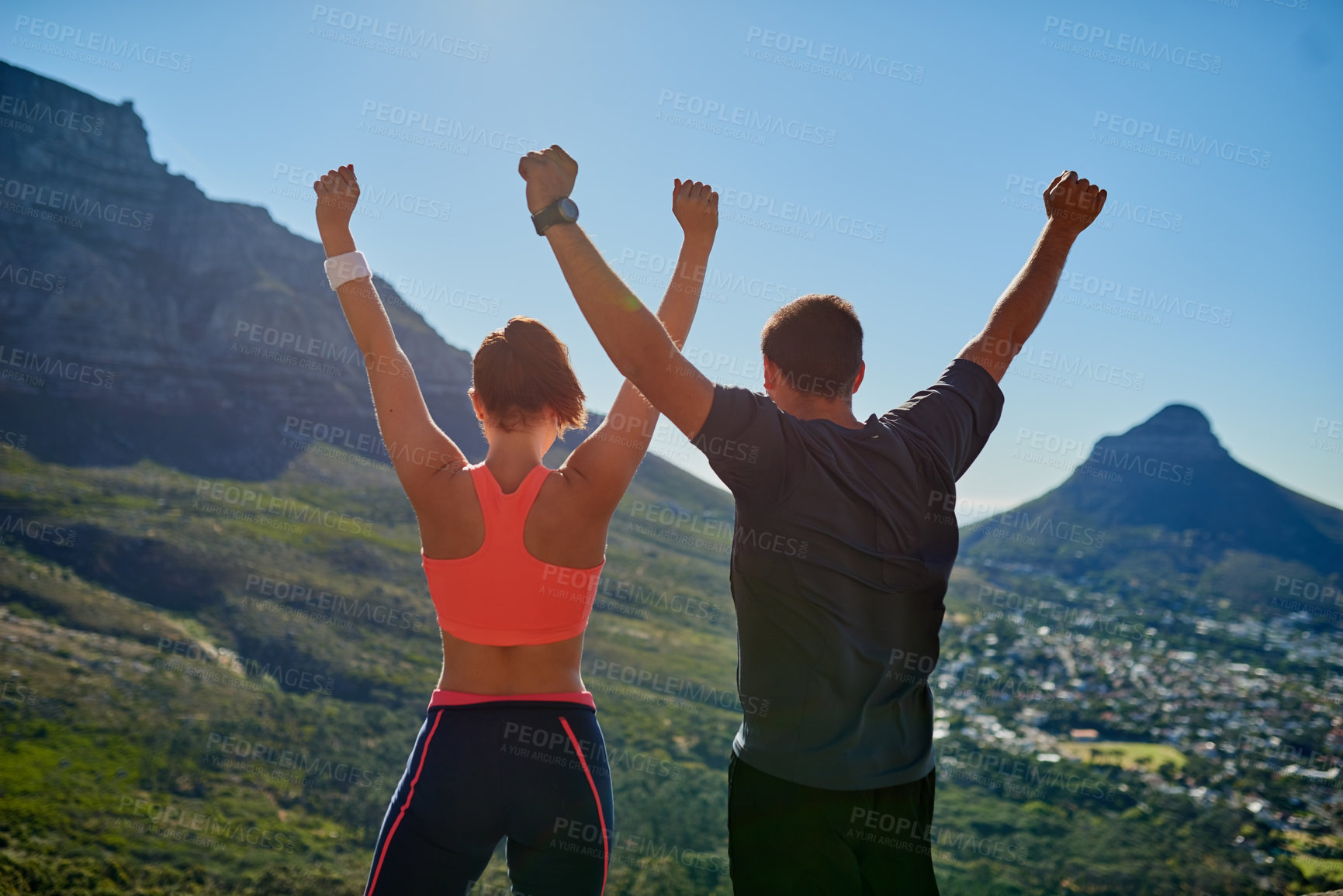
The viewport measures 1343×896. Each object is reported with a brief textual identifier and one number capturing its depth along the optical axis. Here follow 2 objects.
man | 2.18
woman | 2.43
